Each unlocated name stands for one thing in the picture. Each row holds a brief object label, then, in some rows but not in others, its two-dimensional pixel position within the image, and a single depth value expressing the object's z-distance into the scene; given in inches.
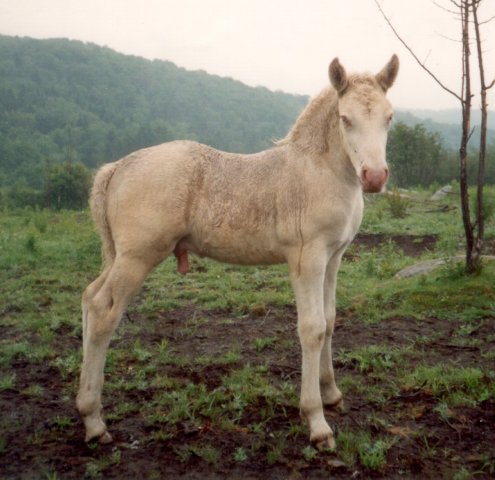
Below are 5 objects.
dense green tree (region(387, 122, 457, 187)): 1889.8
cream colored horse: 140.9
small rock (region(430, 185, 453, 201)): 912.5
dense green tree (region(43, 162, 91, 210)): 1910.7
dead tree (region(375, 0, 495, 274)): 263.3
